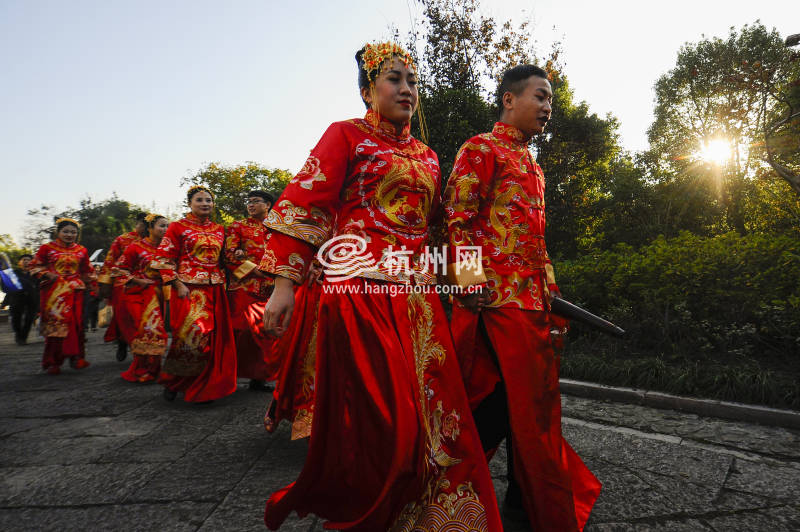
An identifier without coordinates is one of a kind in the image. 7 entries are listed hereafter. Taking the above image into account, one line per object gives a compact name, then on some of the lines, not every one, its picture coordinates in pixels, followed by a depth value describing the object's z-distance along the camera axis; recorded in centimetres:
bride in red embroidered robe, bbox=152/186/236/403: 411
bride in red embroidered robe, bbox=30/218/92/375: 594
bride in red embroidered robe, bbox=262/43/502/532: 135
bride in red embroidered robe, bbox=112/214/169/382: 523
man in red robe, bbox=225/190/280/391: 442
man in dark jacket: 927
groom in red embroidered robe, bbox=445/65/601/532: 172
